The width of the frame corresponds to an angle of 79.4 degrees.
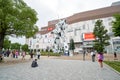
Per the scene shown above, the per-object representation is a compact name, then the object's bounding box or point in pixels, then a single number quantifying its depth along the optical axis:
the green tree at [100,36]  19.01
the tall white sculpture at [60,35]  26.38
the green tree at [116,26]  9.86
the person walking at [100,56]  7.04
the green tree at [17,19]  8.96
